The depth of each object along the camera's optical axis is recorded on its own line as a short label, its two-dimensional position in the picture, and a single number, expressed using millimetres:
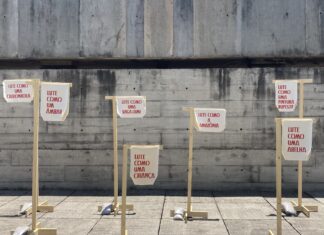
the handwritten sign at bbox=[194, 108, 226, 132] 7859
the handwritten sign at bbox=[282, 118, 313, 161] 6234
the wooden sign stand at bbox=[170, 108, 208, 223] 8008
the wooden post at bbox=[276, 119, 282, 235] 6184
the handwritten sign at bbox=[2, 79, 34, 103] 7648
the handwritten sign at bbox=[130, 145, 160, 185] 5992
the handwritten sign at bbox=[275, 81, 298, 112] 8578
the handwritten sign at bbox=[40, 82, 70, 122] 7266
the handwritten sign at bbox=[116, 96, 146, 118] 8516
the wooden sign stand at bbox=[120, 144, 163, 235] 6051
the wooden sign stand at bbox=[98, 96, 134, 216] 8438
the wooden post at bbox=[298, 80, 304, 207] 8562
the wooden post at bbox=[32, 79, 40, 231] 6523
